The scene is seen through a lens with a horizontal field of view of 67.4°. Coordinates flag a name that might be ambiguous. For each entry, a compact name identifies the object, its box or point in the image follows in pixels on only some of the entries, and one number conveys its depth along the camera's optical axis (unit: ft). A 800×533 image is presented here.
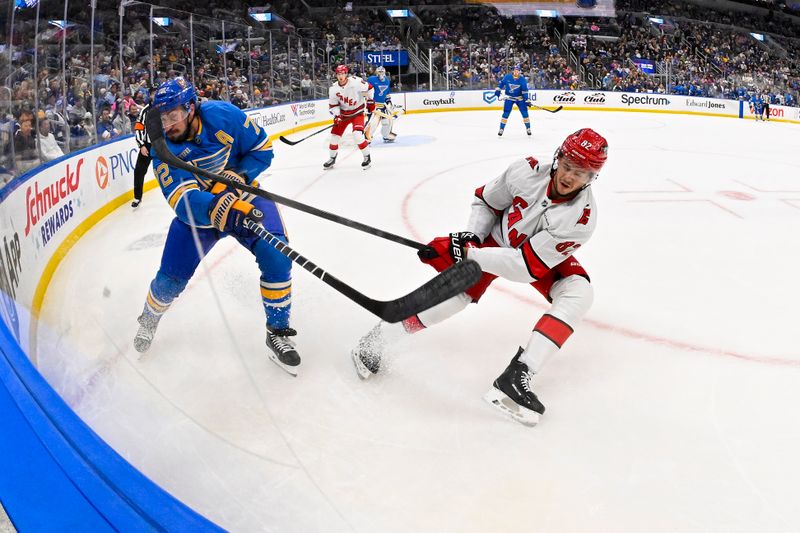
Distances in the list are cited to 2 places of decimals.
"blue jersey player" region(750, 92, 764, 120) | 50.08
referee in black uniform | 17.28
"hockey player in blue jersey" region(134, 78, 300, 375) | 7.61
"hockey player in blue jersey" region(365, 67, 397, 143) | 30.86
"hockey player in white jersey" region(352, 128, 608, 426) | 7.00
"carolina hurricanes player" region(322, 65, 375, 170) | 25.16
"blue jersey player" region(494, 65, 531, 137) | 34.60
